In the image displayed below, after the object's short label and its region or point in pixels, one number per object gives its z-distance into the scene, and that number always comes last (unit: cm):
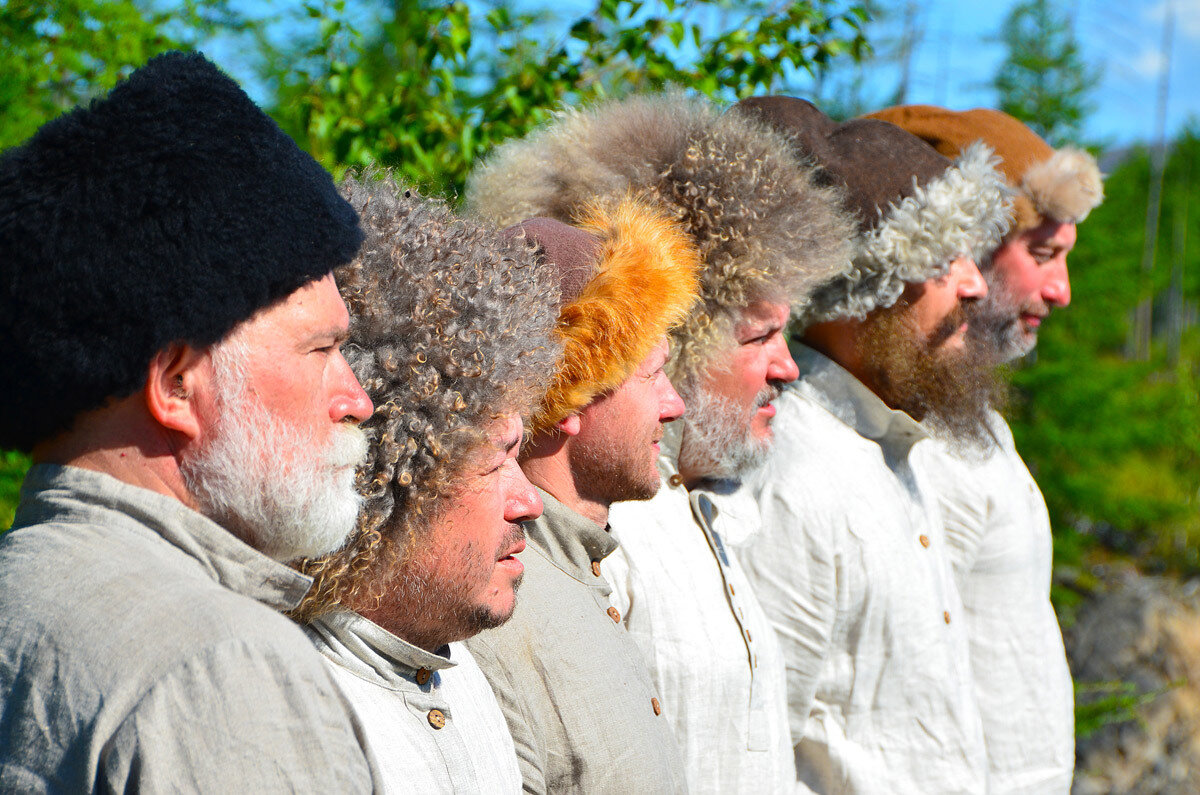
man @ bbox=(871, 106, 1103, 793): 379
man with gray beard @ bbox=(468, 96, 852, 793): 263
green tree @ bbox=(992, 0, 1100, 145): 2183
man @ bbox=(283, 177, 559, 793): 174
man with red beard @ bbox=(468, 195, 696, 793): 205
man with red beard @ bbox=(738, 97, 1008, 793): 318
